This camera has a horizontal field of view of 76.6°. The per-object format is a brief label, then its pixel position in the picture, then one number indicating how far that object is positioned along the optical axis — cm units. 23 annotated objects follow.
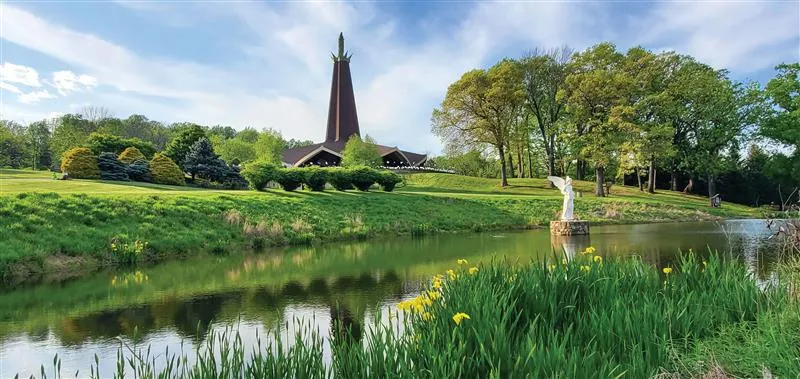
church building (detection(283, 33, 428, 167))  5937
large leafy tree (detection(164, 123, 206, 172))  3747
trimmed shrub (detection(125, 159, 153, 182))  2950
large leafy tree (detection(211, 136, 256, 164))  5222
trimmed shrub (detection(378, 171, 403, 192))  2927
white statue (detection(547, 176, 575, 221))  1986
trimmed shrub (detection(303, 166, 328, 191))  2640
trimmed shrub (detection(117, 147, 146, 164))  3180
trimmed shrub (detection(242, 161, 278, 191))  2448
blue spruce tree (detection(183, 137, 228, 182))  3228
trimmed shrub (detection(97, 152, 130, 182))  2869
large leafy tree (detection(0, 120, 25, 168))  5259
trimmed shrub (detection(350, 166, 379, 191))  2817
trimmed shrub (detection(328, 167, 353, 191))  2748
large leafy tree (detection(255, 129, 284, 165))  4861
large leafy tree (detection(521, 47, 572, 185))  4503
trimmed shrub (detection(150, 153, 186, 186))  2995
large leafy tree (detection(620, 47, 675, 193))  3550
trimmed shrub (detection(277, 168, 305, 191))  2555
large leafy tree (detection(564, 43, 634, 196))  3612
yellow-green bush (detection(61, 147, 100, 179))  2797
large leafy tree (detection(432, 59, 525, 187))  4128
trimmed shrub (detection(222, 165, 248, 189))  3244
